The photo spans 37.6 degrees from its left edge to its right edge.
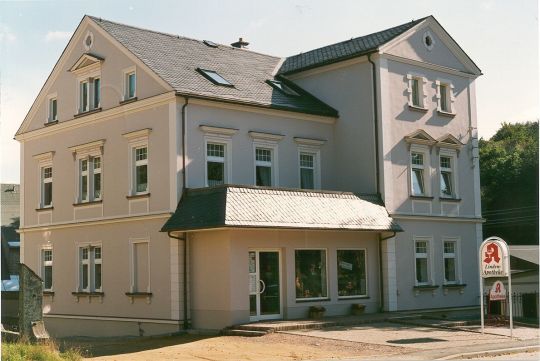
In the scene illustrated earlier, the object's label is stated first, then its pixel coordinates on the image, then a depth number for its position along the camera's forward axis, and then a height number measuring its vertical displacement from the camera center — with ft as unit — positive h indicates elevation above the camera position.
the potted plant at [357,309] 90.84 -6.37
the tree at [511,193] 169.27 +12.31
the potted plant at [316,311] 86.07 -6.23
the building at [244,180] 84.28 +9.30
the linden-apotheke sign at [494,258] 71.41 -0.71
